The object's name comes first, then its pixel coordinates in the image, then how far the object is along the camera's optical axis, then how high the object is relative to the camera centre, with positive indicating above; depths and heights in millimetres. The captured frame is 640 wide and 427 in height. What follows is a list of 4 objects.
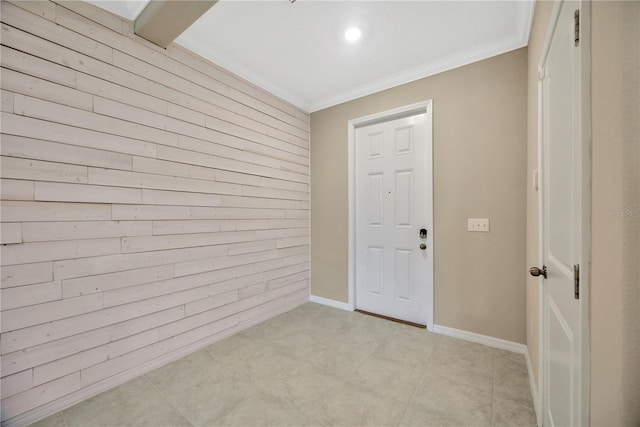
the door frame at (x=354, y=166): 2604 +519
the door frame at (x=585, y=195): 731 +46
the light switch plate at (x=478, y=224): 2330 -117
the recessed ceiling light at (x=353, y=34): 2127 +1501
